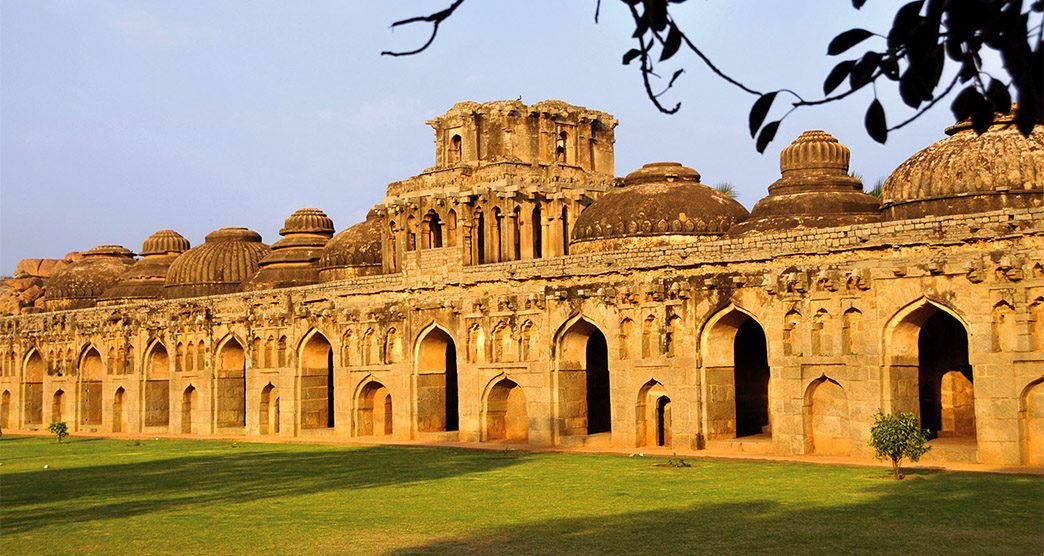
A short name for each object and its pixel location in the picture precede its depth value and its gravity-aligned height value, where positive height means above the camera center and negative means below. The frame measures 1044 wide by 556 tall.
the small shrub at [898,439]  20.36 -1.46
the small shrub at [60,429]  38.04 -1.83
